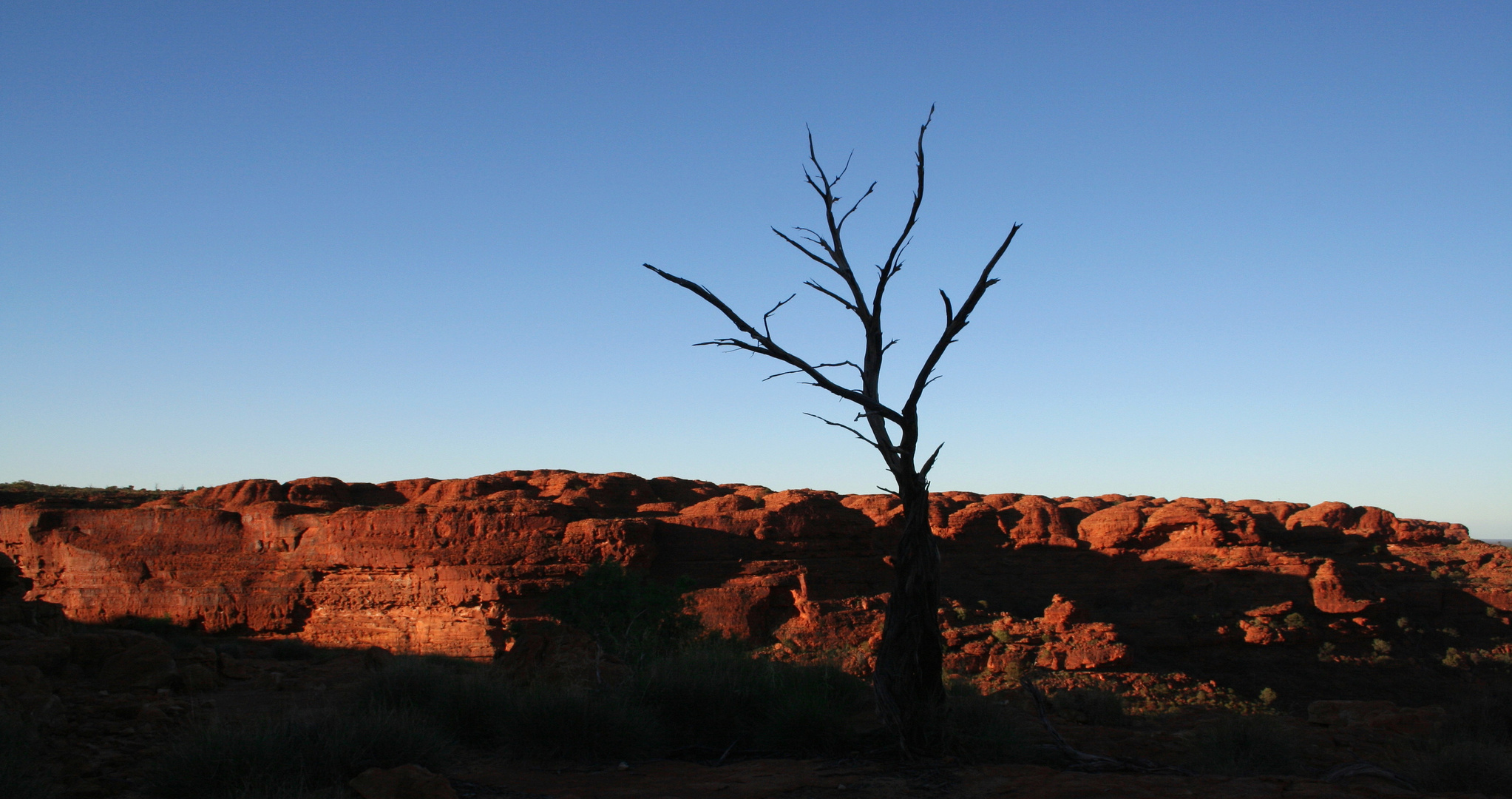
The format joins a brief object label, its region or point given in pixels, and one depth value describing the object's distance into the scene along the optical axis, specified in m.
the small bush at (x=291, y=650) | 21.05
